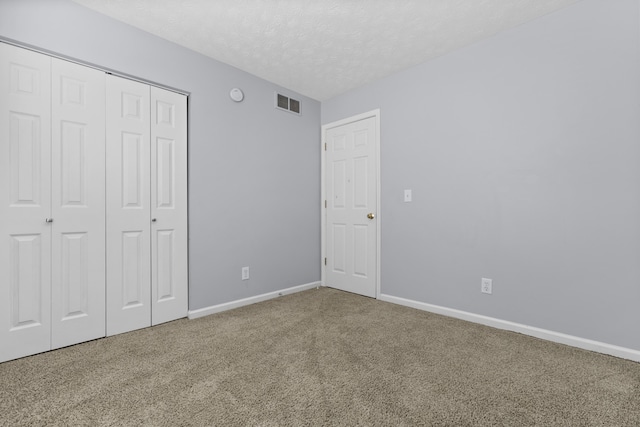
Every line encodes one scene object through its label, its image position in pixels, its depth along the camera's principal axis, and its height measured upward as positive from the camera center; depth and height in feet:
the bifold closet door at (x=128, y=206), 7.43 +0.21
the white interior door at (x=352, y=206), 11.02 +0.36
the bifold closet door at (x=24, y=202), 6.08 +0.27
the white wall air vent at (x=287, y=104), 11.14 +4.48
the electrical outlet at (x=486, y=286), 8.14 -2.08
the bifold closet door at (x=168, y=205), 8.16 +0.27
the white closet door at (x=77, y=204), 6.69 +0.26
